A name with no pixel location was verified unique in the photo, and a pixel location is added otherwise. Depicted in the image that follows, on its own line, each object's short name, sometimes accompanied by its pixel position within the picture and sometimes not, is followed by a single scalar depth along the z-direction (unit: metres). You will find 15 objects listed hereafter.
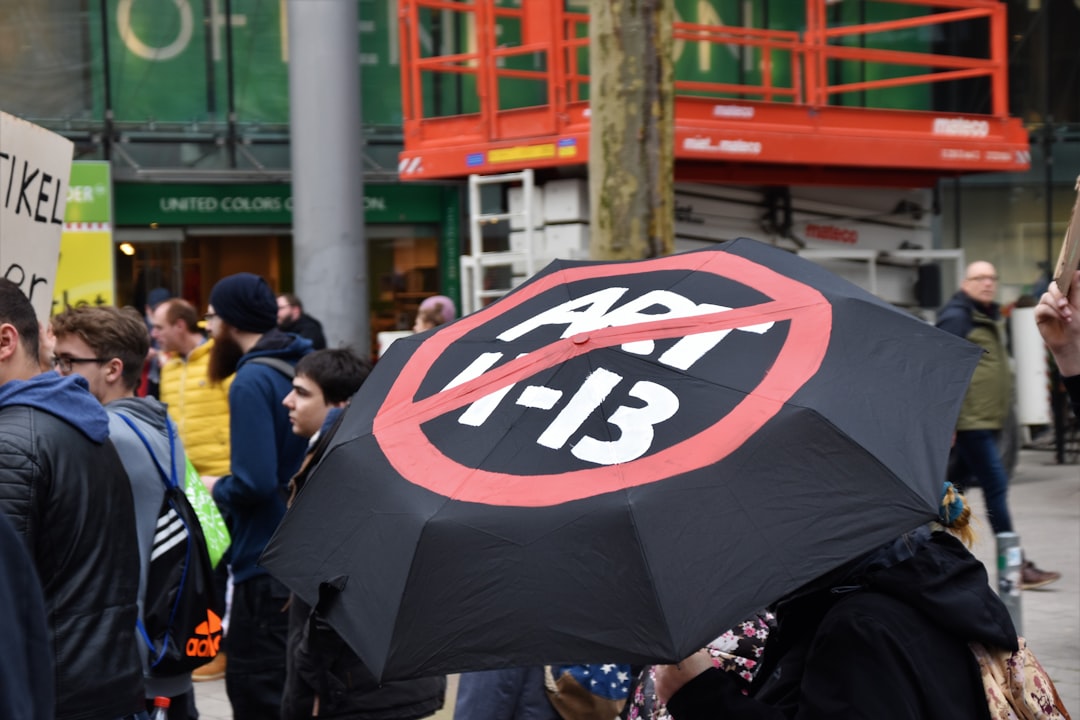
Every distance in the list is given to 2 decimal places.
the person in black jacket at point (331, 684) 4.31
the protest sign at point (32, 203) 4.65
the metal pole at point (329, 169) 12.27
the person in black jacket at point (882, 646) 2.26
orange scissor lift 10.28
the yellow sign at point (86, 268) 14.16
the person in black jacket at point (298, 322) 9.70
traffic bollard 5.04
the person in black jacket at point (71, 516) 3.43
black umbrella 2.09
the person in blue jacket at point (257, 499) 5.42
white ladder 10.37
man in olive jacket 8.55
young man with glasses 4.15
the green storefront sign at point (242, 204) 17.06
